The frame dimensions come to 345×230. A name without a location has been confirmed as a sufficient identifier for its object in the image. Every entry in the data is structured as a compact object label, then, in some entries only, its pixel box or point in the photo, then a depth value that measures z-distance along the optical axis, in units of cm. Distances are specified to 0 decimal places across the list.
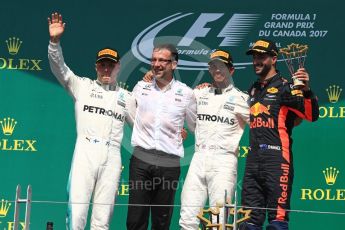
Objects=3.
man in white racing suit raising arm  1439
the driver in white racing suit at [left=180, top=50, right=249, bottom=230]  1455
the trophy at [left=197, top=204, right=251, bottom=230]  1177
